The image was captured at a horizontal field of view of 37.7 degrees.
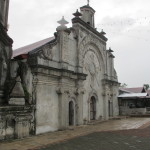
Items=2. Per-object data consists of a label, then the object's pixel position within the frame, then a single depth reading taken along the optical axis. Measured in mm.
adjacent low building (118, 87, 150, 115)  25688
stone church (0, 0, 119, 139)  11148
